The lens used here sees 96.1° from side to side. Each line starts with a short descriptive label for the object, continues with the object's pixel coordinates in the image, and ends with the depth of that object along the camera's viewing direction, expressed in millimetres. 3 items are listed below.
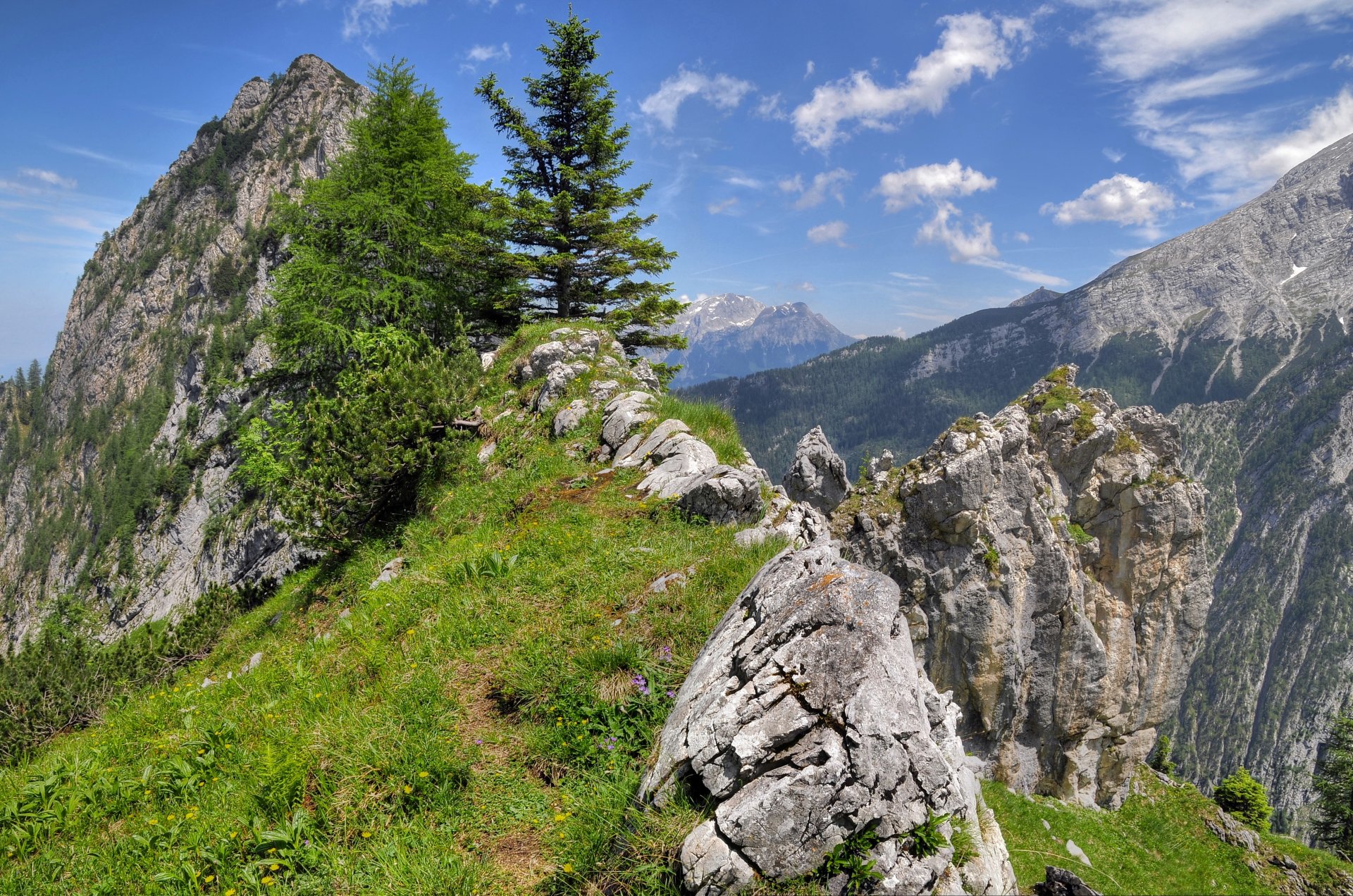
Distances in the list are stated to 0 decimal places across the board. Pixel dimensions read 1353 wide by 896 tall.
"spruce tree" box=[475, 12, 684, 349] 21469
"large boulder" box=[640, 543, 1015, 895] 3682
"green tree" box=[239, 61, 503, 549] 12367
